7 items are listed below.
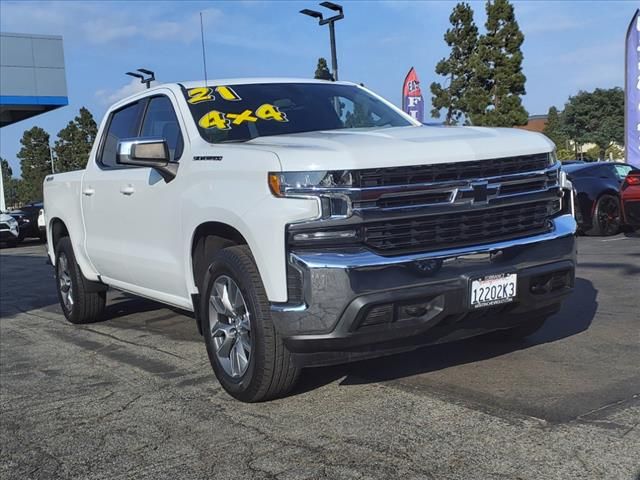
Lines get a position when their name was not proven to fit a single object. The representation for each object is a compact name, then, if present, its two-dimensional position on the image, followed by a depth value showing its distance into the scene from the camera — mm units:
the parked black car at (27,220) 23562
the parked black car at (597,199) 12852
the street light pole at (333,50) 18844
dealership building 30859
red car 10992
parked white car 22094
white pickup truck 3656
